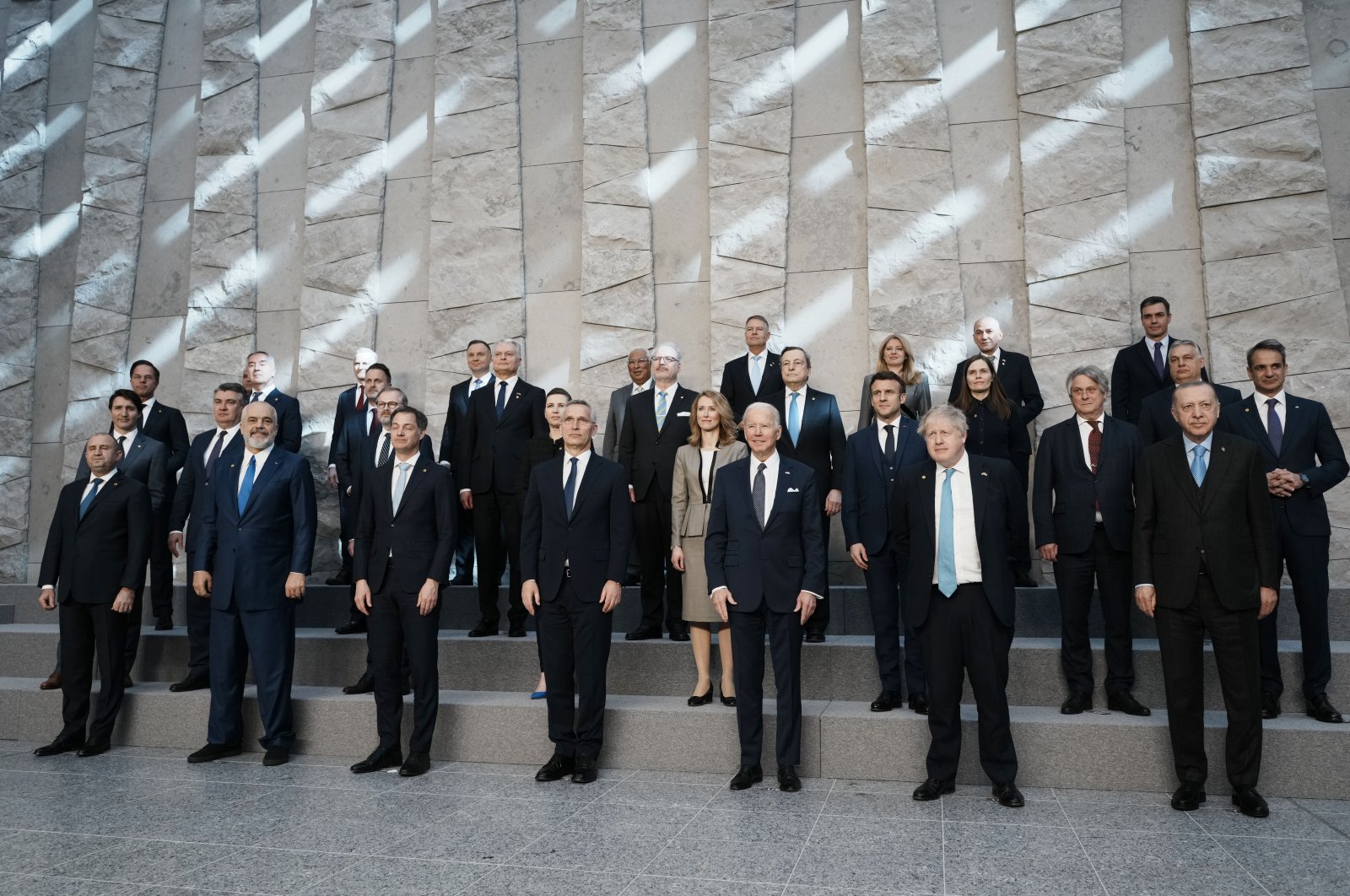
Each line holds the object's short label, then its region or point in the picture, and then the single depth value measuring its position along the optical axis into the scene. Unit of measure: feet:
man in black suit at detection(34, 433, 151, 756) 16.16
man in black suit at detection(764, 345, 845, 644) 16.90
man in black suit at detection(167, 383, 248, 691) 16.74
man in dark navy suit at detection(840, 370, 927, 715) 14.55
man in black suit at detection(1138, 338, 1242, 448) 15.55
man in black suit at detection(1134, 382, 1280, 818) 11.96
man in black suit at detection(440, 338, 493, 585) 19.16
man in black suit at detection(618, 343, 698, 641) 17.04
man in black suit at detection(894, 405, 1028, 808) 12.51
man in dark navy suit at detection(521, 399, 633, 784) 14.06
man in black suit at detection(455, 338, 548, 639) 18.25
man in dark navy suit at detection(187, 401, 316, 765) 15.48
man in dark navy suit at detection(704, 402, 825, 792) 13.41
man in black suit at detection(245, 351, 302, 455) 20.92
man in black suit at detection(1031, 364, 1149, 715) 14.05
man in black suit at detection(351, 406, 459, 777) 14.60
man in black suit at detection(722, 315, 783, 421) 19.11
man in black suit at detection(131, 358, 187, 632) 19.19
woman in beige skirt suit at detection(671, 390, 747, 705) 14.96
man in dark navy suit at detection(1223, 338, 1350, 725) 13.53
